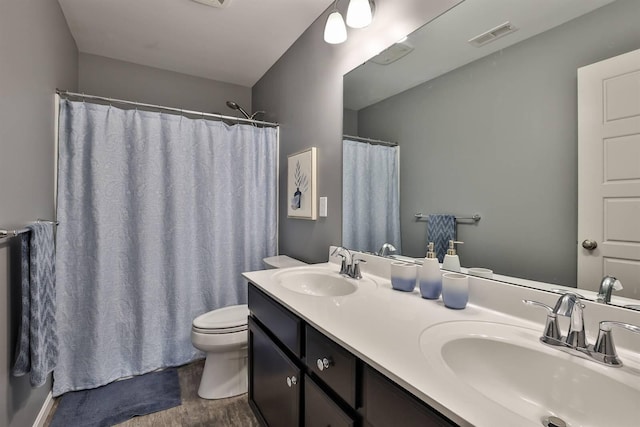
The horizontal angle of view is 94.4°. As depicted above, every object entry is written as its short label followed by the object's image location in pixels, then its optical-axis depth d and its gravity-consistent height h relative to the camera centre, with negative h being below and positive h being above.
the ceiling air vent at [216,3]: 1.77 +1.26
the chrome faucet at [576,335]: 0.67 -0.31
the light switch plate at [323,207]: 1.90 +0.02
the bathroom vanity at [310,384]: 0.66 -0.51
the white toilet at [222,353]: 1.76 -0.88
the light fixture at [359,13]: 1.42 +0.96
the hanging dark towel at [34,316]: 1.23 -0.44
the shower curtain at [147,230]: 1.89 -0.14
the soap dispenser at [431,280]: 1.11 -0.26
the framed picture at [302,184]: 2.00 +0.19
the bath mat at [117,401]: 1.61 -1.13
